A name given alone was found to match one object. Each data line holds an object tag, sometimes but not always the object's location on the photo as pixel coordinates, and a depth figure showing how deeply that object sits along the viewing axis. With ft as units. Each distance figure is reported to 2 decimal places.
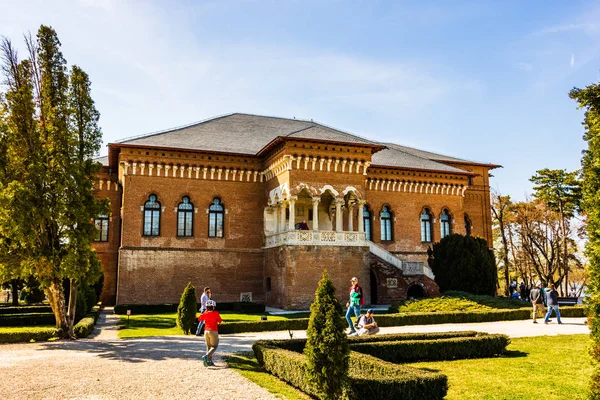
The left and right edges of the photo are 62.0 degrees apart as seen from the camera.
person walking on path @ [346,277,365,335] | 57.62
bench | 109.82
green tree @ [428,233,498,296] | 94.27
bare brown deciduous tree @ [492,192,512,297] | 159.94
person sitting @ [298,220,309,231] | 103.58
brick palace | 97.45
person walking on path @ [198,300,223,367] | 41.01
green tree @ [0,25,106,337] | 57.67
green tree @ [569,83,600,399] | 22.81
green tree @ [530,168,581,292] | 139.23
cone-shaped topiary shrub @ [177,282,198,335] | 61.31
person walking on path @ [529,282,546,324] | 72.43
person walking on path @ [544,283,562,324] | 70.38
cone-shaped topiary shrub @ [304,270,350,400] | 29.35
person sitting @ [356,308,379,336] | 53.16
